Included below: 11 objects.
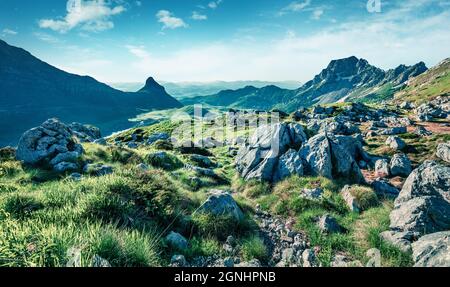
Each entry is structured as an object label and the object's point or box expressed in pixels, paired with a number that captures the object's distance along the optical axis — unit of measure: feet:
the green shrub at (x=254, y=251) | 30.19
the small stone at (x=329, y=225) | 36.11
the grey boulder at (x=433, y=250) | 22.18
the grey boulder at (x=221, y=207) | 37.29
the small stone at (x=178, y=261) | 26.55
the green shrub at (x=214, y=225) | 34.77
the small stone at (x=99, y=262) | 18.65
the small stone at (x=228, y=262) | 27.66
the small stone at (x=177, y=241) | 29.73
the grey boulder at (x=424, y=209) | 31.22
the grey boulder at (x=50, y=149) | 68.54
